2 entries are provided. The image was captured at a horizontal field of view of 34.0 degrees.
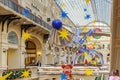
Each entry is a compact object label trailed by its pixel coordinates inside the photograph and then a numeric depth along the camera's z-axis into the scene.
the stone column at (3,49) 11.59
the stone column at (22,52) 14.20
